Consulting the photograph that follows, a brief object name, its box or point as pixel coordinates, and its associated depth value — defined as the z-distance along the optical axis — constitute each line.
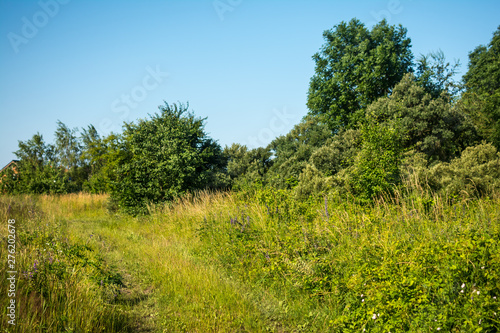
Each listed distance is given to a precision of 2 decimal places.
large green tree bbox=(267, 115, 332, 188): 24.31
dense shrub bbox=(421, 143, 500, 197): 10.45
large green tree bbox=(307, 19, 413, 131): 21.53
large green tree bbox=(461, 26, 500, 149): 19.47
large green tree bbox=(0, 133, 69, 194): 23.30
